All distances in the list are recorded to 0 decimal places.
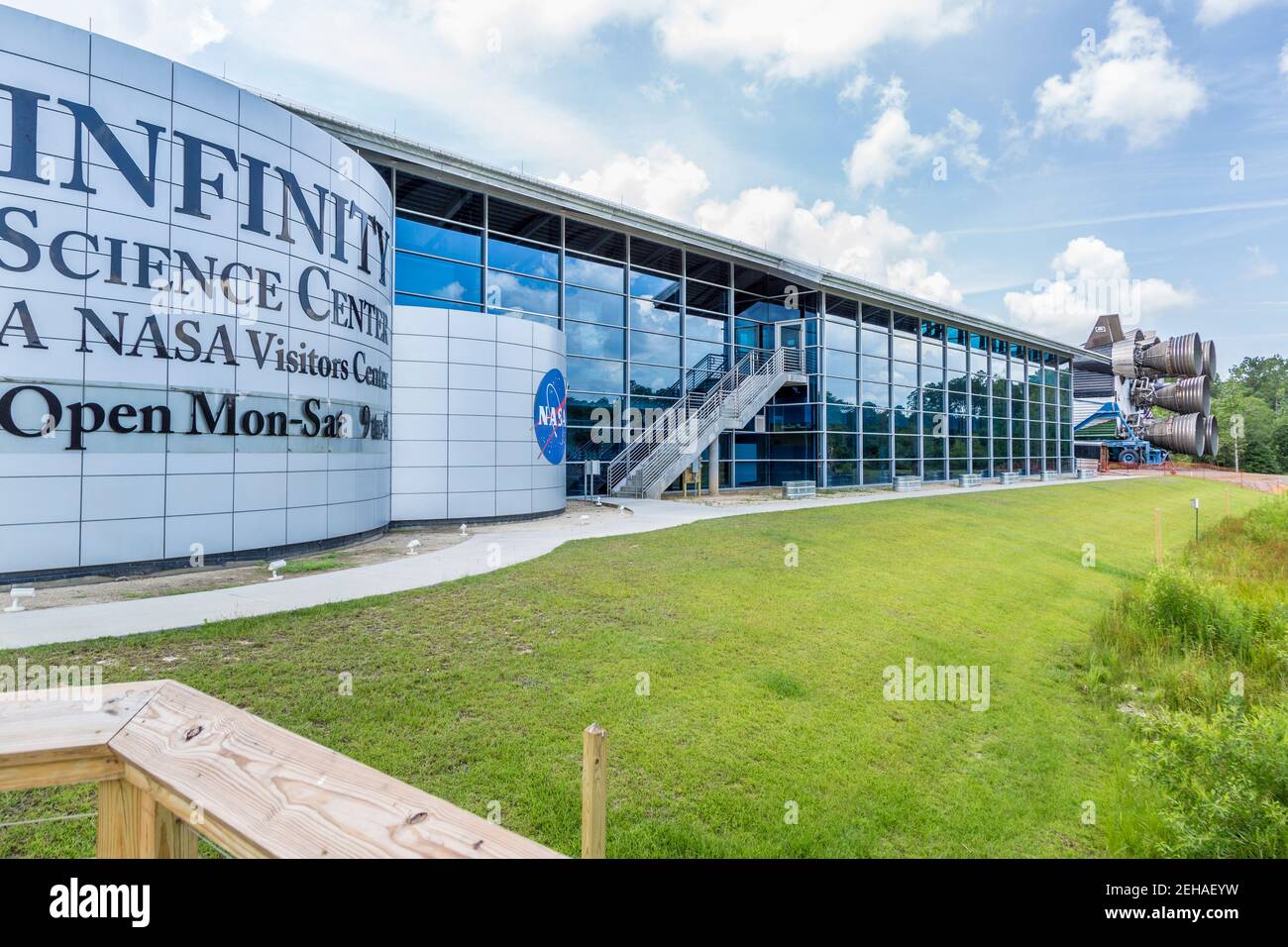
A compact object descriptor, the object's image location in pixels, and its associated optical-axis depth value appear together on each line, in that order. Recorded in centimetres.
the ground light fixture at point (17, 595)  916
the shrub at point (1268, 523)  2153
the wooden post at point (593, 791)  182
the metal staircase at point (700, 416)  2702
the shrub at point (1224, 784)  430
